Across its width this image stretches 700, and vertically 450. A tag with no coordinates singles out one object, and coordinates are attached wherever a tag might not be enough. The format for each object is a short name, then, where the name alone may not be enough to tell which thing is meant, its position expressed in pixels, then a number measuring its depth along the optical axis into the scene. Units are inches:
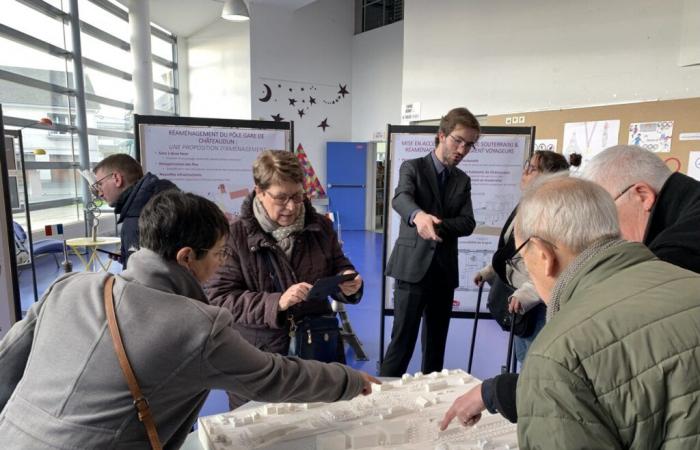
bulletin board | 145.0
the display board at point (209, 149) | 106.8
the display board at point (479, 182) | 120.9
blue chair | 175.9
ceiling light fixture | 254.5
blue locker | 372.2
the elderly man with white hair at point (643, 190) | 45.8
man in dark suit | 93.0
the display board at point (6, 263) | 84.1
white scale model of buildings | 44.7
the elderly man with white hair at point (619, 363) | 26.5
